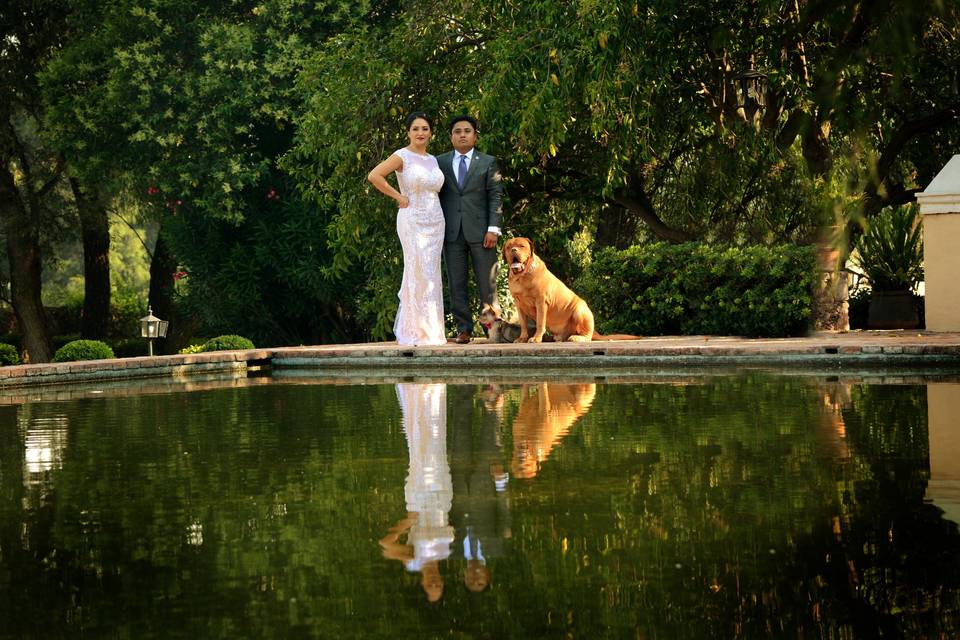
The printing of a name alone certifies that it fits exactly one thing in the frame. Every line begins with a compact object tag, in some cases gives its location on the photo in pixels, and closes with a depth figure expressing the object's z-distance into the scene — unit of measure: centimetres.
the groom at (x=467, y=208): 1588
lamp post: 1830
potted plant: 1966
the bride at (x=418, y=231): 1584
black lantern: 1764
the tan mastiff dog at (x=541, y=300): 1535
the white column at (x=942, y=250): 1670
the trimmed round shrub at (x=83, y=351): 1880
